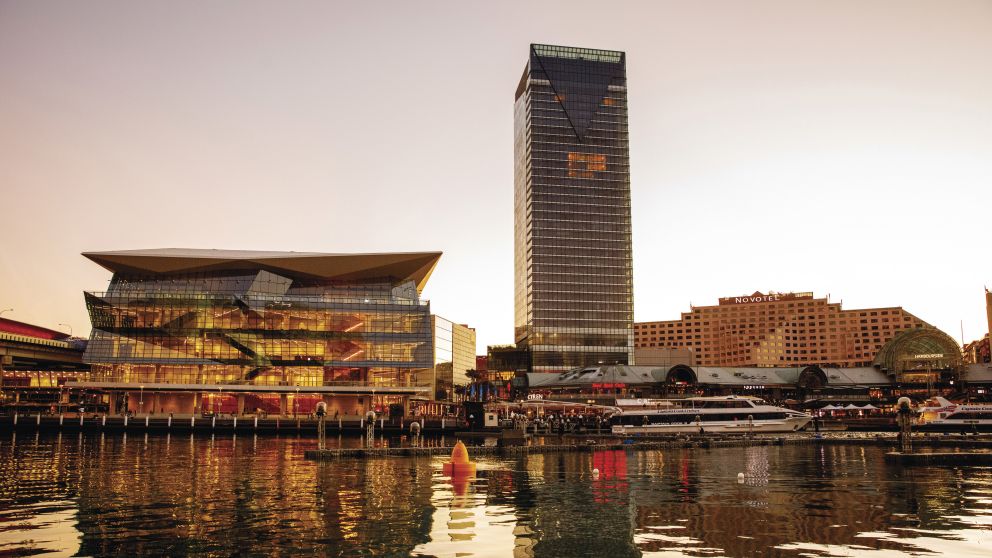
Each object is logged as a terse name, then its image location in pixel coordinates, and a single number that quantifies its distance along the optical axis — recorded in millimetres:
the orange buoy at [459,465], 38688
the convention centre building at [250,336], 111000
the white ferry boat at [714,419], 77375
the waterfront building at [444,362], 165625
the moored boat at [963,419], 76688
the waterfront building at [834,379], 123125
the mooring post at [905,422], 47250
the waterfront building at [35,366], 112625
